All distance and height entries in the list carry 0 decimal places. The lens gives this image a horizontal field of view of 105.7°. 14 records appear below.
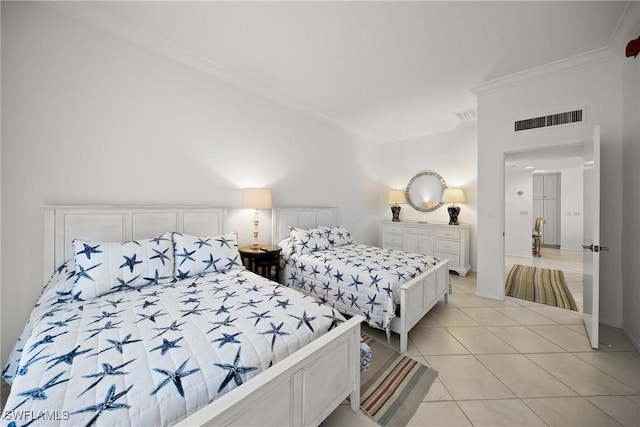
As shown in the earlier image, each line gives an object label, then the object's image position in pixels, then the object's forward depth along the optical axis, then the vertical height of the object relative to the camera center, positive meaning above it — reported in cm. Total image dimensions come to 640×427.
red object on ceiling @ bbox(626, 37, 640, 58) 196 +137
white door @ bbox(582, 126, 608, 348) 202 -21
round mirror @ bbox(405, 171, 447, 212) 465 +44
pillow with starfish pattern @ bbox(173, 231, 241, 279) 200 -37
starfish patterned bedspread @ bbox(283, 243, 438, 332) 218 -65
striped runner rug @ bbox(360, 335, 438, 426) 148 -121
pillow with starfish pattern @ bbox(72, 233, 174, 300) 158 -38
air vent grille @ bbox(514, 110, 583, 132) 262 +106
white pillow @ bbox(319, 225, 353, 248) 348 -35
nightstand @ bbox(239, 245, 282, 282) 274 -53
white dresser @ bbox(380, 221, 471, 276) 410 -49
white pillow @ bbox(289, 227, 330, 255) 313 -37
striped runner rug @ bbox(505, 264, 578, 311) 311 -109
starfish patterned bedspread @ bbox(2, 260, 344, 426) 79 -59
